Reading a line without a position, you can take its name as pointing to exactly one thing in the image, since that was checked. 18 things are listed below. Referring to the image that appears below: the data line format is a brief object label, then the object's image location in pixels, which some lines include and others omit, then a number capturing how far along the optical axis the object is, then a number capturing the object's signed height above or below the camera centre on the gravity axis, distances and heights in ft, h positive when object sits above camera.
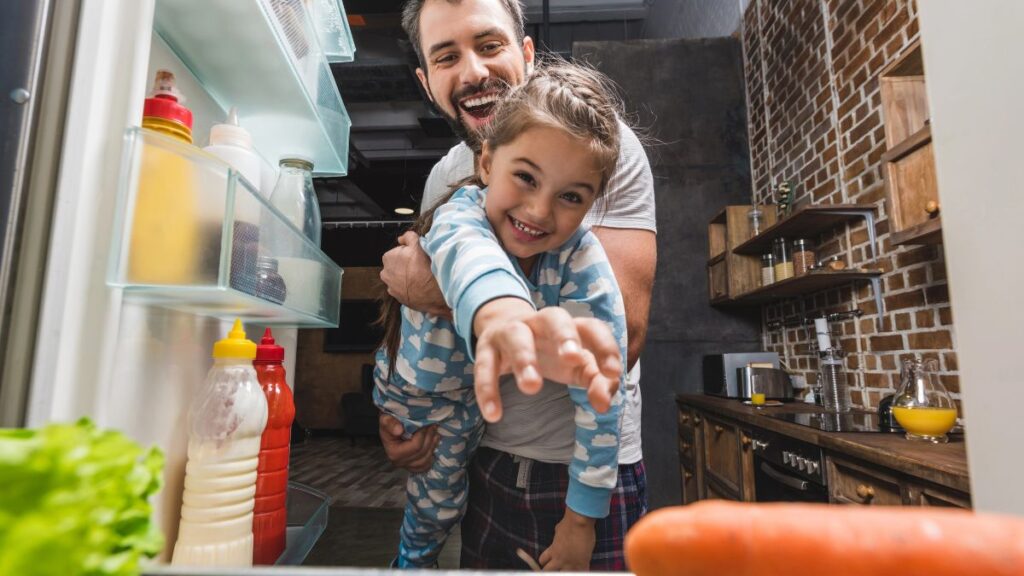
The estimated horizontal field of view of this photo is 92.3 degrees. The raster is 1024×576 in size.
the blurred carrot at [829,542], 0.78 -0.32
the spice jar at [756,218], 9.89 +2.53
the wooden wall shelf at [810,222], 7.14 +1.95
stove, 5.51 -0.95
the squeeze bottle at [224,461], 2.02 -0.51
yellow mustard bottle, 1.59 +0.40
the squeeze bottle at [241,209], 1.89 +0.54
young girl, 1.85 +0.39
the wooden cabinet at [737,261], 9.96 +1.70
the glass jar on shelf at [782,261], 8.70 +1.48
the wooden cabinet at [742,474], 4.01 -1.49
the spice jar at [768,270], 9.17 +1.39
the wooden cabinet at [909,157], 5.07 +2.02
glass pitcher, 4.80 -0.62
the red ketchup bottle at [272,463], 2.34 -0.61
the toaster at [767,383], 8.69 -0.68
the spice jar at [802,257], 8.08 +1.43
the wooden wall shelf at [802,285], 6.98 +0.96
